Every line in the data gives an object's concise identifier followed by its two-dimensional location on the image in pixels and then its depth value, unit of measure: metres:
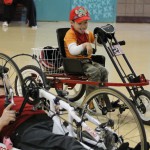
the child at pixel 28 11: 11.82
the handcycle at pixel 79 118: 3.12
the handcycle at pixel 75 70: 4.52
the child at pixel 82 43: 4.68
